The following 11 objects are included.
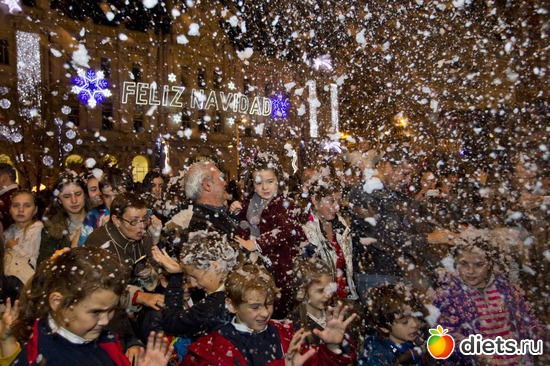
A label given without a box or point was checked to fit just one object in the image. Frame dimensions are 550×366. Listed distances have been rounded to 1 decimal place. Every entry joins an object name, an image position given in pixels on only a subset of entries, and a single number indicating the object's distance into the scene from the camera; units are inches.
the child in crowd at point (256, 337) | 105.7
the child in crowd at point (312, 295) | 131.8
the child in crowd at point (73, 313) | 84.9
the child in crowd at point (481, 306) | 136.3
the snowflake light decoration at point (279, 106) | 1226.0
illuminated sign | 1064.5
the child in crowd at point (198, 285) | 115.0
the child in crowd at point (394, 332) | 124.5
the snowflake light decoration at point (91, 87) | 1059.3
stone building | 895.7
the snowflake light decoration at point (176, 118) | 1173.7
